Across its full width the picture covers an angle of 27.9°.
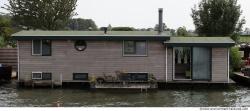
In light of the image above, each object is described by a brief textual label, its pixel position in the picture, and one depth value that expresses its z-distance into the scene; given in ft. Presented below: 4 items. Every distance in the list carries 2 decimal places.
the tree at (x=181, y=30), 198.60
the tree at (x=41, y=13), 168.86
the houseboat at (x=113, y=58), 89.51
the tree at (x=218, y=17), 143.95
